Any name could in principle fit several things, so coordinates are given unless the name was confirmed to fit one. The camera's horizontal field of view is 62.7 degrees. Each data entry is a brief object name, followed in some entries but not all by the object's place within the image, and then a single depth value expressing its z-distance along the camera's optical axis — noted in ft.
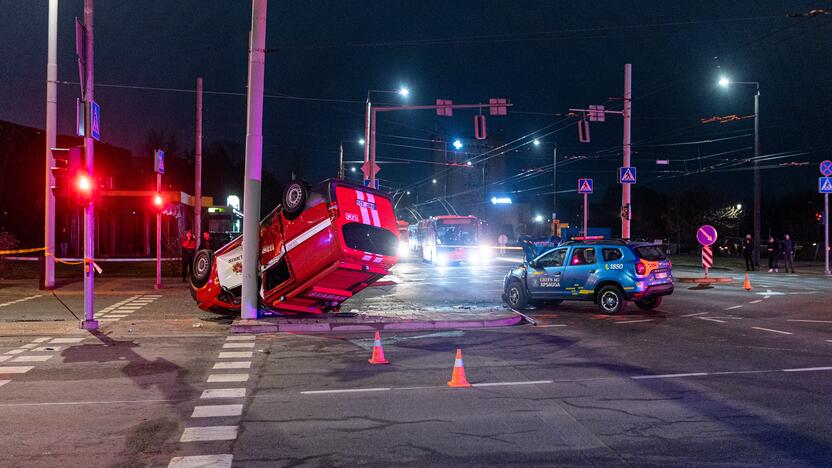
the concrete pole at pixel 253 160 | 45.52
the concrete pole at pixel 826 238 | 104.56
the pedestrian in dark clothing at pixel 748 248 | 110.32
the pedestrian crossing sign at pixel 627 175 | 87.15
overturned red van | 41.37
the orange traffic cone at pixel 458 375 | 27.76
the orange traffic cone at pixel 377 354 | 33.06
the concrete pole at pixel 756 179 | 113.50
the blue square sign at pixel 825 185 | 104.63
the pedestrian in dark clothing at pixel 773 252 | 110.11
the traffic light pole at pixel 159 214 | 73.27
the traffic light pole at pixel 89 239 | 43.68
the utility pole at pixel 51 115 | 69.56
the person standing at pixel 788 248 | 108.17
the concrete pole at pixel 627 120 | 89.15
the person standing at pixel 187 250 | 80.02
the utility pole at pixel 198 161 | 91.97
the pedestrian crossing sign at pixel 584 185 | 104.99
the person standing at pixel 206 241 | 80.50
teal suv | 52.49
